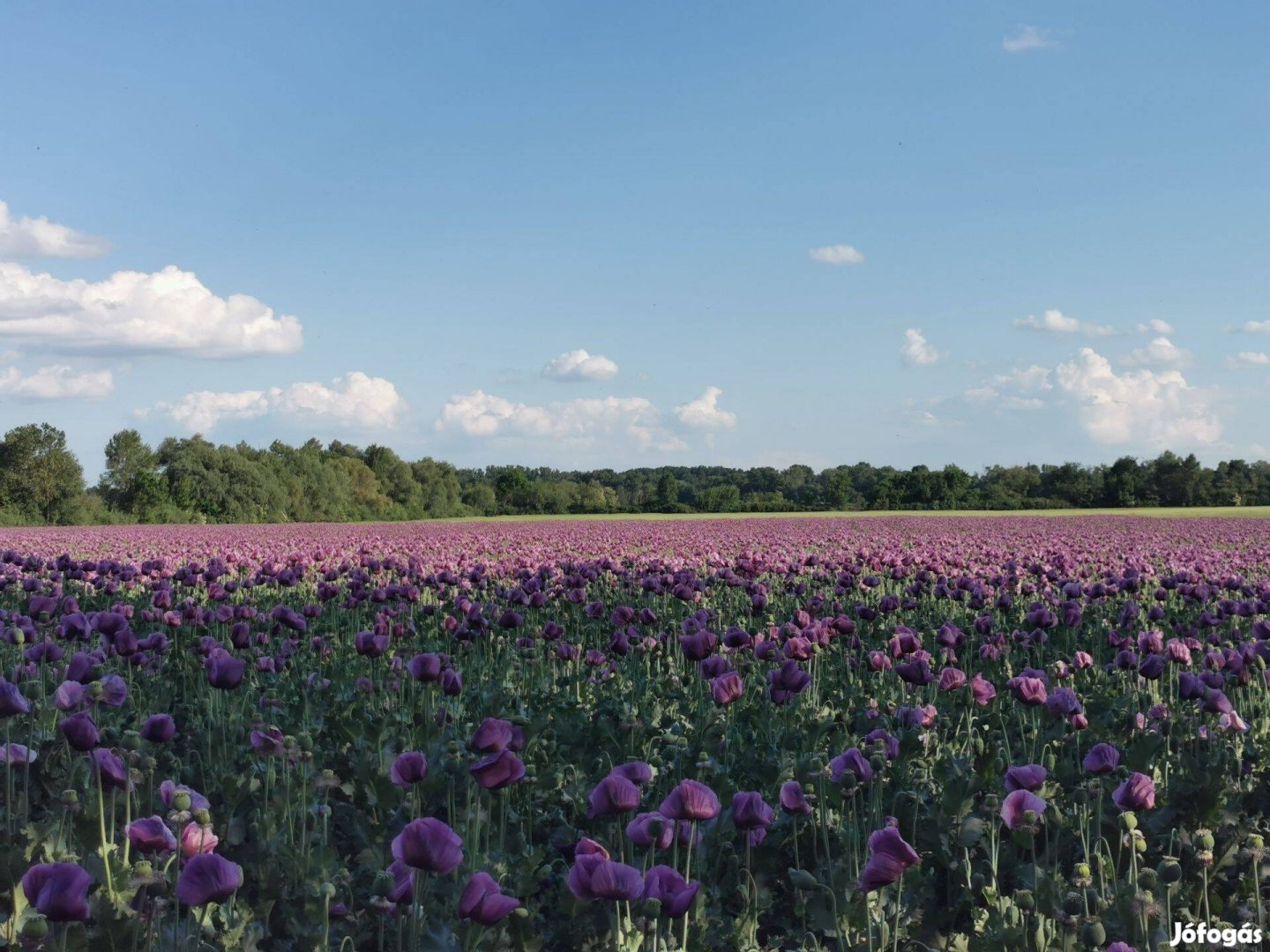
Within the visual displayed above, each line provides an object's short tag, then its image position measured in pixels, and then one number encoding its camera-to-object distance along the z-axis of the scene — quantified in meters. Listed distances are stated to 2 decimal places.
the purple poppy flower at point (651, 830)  3.08
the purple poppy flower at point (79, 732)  3.50
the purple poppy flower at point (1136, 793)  3.79
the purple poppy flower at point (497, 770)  3.27
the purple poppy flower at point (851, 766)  3.65
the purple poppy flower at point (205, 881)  2.58
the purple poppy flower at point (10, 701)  3.86
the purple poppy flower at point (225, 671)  4.98
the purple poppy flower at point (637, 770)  3.68
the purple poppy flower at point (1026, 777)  3.70
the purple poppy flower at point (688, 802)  3.05
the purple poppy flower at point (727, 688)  4.82
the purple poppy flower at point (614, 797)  3.17
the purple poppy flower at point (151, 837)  2.92
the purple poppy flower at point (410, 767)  3.56
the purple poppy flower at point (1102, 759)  4.13
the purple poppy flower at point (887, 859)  2.77
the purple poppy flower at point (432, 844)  2.63
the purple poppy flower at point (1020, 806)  3.60
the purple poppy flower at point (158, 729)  3.88
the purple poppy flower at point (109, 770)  3.30
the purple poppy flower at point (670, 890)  2.62
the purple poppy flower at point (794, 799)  3.61
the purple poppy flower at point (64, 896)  2.49
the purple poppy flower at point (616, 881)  2.54
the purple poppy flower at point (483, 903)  2.55
